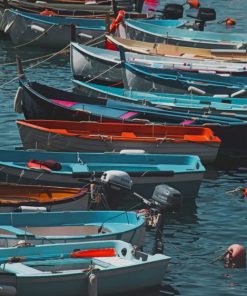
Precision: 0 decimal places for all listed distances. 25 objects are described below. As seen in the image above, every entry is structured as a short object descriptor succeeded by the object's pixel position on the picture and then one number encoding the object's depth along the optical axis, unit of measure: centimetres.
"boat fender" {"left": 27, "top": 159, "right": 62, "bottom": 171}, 2362
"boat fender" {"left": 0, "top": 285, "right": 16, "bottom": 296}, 1731
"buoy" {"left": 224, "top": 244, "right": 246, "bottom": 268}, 2066
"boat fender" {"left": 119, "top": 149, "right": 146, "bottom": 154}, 2516
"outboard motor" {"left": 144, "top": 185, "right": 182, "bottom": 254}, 2022
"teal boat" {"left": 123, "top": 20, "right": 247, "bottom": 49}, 3928
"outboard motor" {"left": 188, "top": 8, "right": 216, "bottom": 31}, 4388
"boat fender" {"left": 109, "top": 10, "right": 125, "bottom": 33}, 3897
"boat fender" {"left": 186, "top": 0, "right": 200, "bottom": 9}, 5016
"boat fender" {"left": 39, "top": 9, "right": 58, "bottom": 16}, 4429
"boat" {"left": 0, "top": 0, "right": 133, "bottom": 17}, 4556
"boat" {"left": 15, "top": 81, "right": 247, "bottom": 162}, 2795
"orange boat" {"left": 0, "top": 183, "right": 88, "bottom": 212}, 2136
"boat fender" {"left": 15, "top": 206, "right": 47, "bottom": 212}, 2094
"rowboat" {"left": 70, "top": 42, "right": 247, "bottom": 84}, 3503
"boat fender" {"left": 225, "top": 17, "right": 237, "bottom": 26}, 4990
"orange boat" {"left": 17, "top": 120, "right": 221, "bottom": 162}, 2636
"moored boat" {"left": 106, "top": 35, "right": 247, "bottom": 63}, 3756
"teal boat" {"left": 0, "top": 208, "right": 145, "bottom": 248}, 1991
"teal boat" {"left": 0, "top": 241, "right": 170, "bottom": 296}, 1772
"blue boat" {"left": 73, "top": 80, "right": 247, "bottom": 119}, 2942
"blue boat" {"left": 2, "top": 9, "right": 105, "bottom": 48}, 4312
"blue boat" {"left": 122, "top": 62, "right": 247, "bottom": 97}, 3216
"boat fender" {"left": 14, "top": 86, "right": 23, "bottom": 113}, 2849
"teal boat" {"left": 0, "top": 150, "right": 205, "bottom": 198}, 2341
